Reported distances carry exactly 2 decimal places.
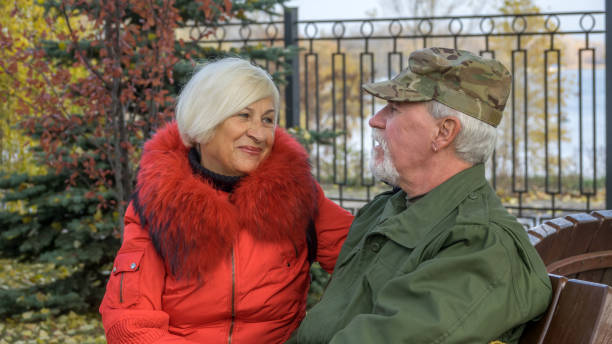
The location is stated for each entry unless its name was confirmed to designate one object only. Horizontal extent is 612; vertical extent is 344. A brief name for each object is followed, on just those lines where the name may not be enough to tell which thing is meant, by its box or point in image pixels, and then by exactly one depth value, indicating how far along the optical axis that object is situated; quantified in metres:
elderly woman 2.23
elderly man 1.53
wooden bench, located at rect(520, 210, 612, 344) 1.64
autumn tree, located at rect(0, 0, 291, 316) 3.94
